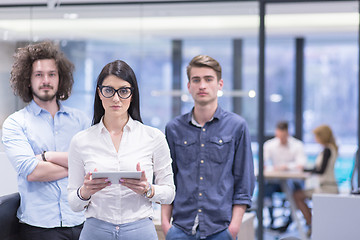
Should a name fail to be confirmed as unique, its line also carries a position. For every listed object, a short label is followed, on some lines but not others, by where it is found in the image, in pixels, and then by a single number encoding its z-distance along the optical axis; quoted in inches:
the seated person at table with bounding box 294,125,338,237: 250.2
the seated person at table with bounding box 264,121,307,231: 263.4
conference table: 245.9
